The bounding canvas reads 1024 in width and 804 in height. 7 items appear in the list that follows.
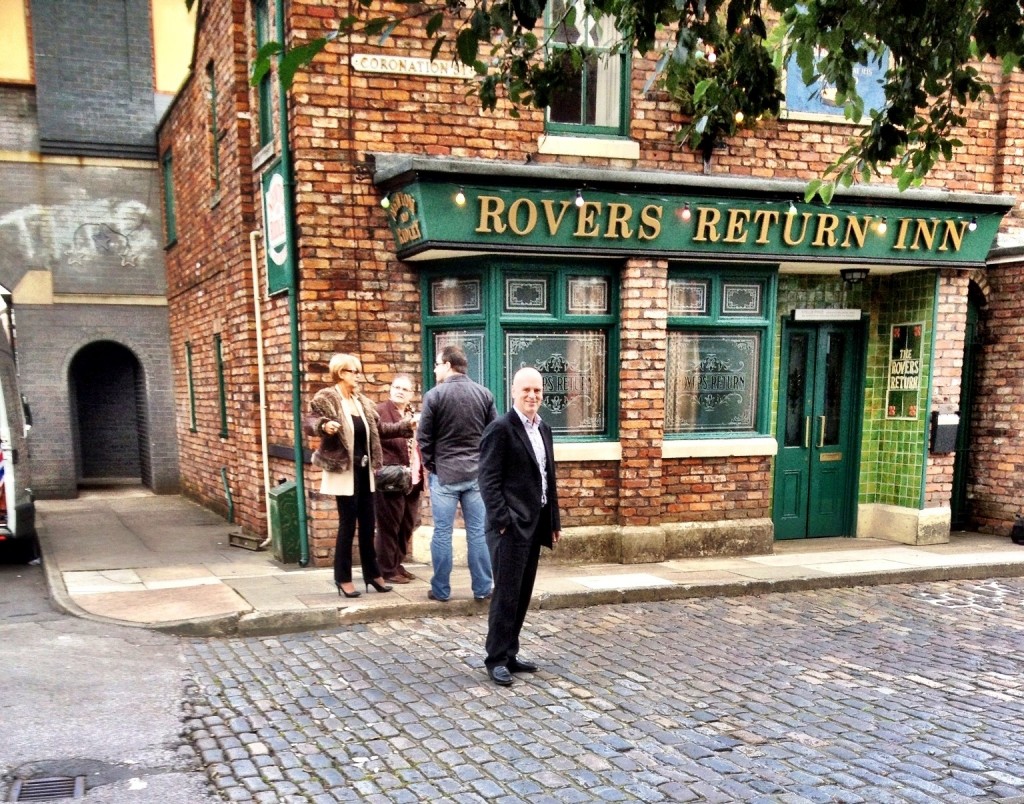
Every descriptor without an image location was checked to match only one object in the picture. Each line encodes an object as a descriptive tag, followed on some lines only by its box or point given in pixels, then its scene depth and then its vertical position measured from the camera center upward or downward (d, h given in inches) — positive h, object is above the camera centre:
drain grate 139.7 -77.4
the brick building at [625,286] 288.0 +24.4
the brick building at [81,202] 496.4 +92.3
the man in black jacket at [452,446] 242.8 -29.8
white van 299.3 -48.0
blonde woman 241.6 -32.9
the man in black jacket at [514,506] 190.9 -37.9
